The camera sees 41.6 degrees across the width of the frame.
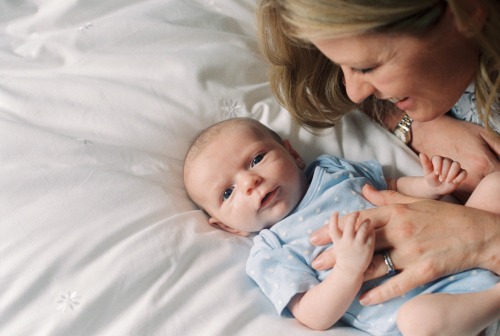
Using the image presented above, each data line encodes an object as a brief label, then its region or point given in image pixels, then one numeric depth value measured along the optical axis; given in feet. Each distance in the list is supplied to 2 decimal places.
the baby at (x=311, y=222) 3.65
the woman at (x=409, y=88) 3.22
